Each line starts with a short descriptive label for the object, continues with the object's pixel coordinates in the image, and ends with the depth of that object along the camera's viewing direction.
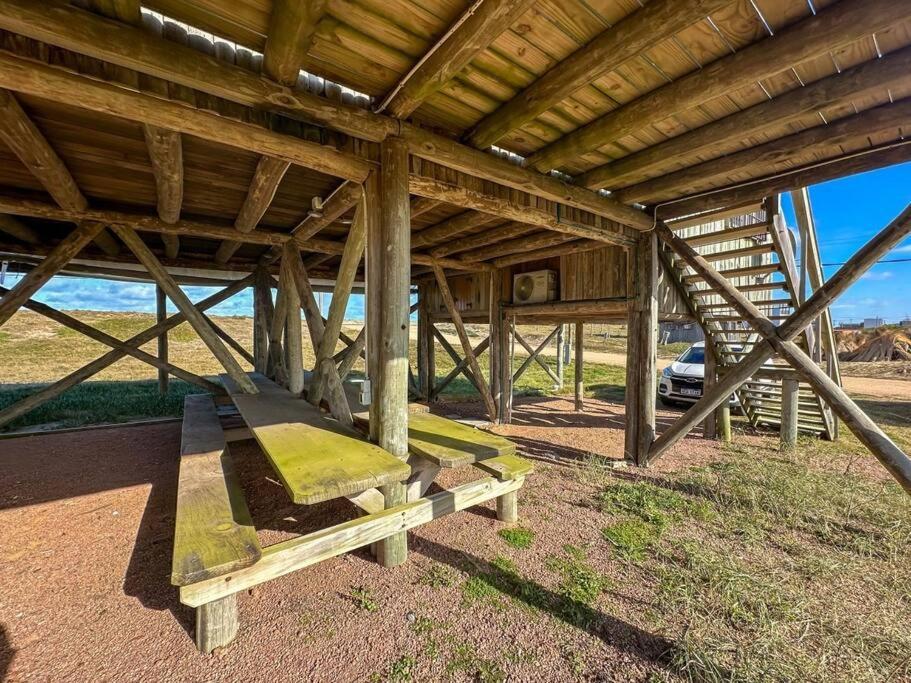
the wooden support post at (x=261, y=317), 7.43
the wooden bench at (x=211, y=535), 1.90
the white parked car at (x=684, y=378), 8.95
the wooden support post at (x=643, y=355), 5.13
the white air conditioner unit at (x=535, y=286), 6.88
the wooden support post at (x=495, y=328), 7.86
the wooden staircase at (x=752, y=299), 4.71
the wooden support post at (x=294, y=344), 5.44
